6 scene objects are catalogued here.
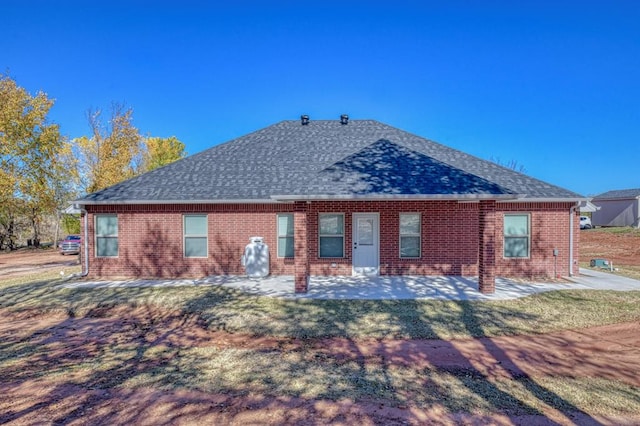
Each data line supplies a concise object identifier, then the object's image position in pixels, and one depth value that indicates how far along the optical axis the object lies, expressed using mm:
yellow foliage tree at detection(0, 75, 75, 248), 15250
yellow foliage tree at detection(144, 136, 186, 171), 37938
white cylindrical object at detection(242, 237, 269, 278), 10969
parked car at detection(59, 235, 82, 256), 22094
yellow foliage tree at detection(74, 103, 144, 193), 23194
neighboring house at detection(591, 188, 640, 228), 31922
